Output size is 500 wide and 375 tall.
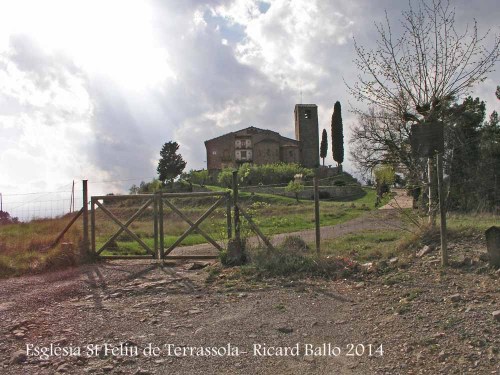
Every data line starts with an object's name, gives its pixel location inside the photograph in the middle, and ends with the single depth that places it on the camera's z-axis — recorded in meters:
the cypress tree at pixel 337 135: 65.56
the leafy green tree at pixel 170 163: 59.94
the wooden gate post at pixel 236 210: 9.01
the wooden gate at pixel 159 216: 9.52
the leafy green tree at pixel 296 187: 31.74
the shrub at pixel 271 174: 55.97
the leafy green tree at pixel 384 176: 10.56
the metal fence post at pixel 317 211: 8.90
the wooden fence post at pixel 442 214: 6.94
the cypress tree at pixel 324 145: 74.00
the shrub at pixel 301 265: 7.53
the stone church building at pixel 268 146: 73.31
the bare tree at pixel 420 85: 8.04
